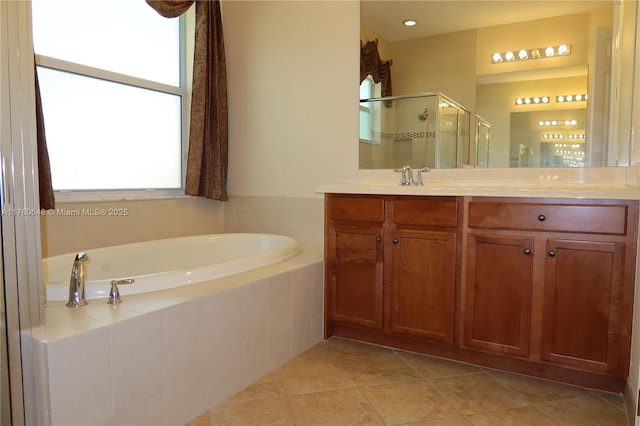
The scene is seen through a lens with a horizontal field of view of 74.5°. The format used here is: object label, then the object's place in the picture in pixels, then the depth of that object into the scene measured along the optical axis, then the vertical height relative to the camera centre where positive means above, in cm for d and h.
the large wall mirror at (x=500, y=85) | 207 +55
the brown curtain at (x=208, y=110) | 303 +55
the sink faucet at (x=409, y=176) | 248 +5
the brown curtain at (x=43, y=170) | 207 +7
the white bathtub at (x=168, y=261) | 164 -39
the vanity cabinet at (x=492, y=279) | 169 -43
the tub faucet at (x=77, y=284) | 147 -35
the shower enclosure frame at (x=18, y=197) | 115 -4
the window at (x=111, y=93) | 237 +59
